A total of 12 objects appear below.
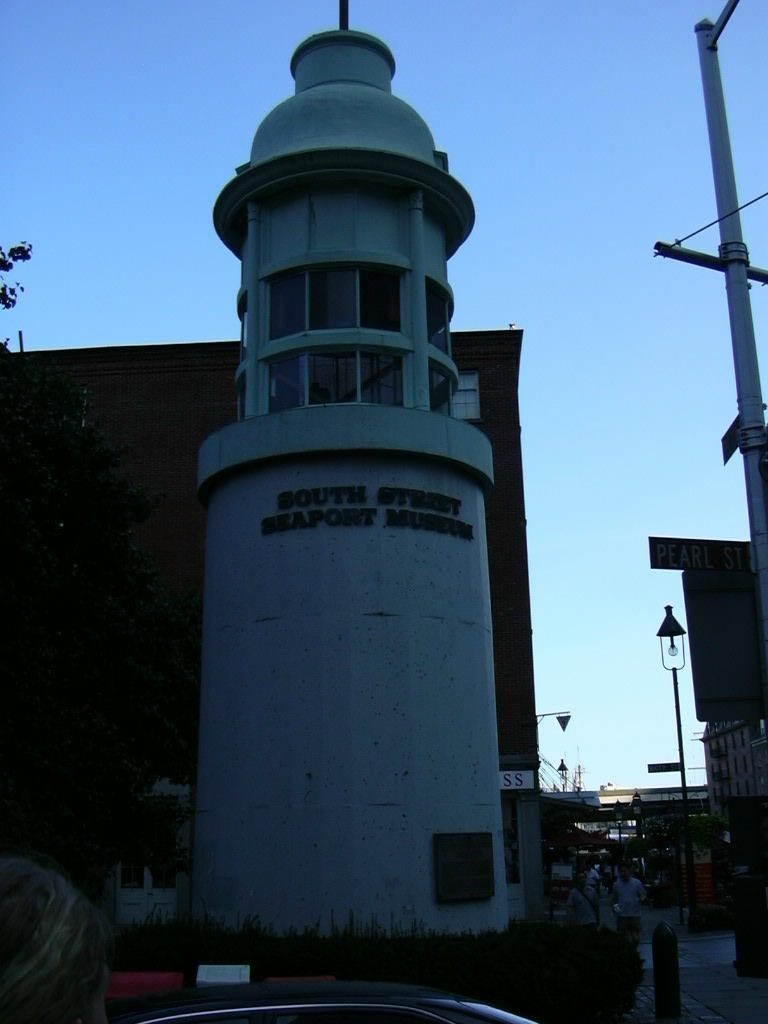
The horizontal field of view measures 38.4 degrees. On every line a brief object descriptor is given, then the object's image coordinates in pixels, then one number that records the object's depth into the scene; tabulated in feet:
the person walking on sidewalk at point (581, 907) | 60.85
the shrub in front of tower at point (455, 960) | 35.68
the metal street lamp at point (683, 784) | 95.73
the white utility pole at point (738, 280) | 28.89
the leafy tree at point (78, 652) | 54.49
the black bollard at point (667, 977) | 41.88
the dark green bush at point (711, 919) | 91.76
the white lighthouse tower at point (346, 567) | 41.75
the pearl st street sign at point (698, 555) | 26.18
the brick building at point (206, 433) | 100.42
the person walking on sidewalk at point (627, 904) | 66.74
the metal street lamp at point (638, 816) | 189.78
